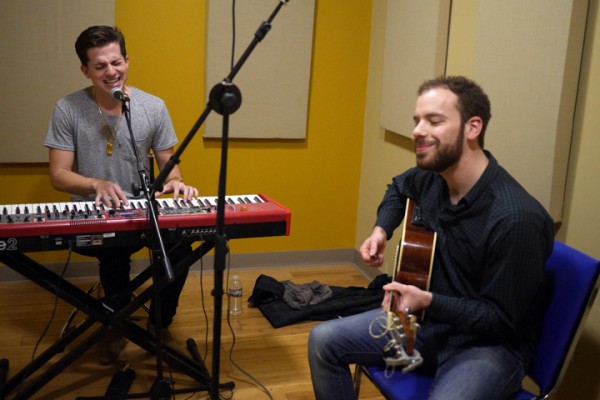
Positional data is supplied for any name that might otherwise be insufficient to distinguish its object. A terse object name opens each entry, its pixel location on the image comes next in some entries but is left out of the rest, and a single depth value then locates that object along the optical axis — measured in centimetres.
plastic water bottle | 375
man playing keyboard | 290
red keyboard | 236
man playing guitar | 194
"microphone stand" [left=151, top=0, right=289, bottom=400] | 167
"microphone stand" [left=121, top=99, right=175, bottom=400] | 200
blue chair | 198
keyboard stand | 262
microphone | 211
